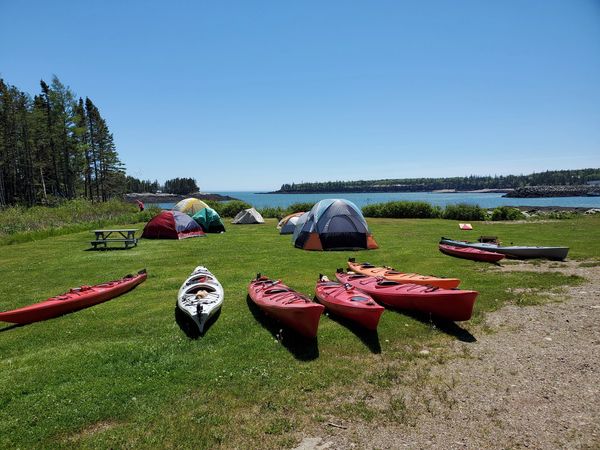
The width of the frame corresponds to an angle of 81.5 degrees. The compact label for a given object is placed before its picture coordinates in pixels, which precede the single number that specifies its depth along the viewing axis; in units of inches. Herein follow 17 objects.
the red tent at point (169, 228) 885.2
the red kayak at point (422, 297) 306.7
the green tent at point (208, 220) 1008.9
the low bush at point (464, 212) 1300.4
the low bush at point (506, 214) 1254.9
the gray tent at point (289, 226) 969.1
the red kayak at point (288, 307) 274.1
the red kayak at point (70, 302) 327.0
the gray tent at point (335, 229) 697.6
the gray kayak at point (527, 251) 562.9
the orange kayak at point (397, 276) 370.6
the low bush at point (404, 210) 1403.8
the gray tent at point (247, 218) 1288.4
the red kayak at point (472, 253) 561.9
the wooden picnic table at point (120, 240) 746.7
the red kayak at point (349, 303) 290.2
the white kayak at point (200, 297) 303.7
